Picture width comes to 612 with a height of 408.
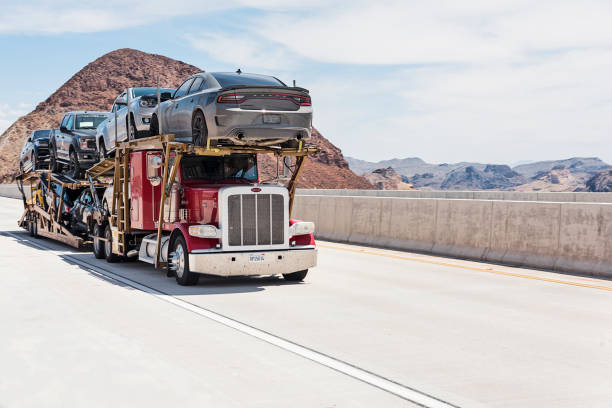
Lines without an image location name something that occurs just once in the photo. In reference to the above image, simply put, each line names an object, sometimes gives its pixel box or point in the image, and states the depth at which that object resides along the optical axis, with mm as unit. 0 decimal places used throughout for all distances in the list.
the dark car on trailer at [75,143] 19172
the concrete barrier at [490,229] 13672
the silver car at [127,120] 15055
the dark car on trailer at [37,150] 21250
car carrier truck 11578
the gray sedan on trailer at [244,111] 11555
